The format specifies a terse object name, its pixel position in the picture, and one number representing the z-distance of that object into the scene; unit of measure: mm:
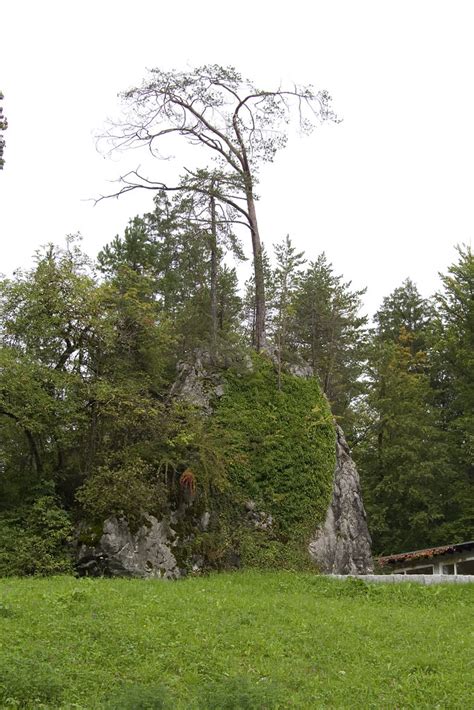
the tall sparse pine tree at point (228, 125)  24312
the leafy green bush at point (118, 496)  16016
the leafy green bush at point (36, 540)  15281
